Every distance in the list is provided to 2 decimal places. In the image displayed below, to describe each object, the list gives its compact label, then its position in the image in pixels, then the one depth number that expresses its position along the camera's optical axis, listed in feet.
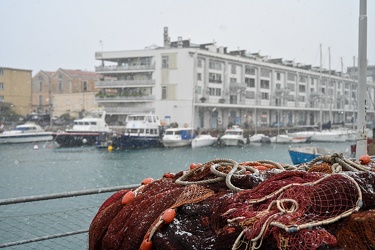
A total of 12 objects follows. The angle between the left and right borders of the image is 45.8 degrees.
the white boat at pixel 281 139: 182.70
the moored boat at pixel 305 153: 92.88
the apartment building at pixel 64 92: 232.12
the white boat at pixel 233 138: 166.71
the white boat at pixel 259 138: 180.04
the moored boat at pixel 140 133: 152.15
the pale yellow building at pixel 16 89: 215.31
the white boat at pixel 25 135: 167.32
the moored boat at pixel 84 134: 159.12
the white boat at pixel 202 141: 159.33
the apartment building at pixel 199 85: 187.83
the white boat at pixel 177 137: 157.24
